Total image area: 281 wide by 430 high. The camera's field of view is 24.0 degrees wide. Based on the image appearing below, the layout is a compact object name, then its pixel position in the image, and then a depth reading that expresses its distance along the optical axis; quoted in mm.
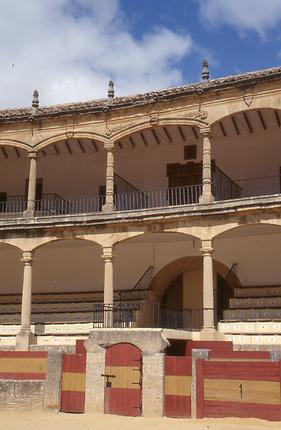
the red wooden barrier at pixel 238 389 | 12406
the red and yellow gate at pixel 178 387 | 13117
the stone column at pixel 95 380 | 13852
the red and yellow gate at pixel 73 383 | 14094
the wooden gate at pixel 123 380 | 13523
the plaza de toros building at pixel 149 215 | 19141
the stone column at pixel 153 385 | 13266
